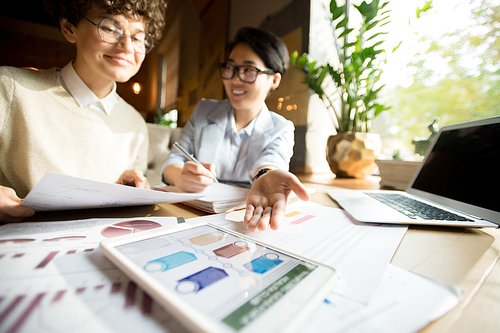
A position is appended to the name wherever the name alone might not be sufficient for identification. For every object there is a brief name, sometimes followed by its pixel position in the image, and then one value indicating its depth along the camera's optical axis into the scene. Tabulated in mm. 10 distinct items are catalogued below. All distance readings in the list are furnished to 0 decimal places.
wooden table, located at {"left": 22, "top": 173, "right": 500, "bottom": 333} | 163
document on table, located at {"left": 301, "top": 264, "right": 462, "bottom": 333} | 140
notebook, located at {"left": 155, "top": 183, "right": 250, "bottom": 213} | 397
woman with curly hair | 574
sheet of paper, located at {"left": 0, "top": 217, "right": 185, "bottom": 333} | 125
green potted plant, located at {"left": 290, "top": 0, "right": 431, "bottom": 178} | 1041
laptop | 377
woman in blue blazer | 813
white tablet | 122
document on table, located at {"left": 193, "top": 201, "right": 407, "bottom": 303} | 194
